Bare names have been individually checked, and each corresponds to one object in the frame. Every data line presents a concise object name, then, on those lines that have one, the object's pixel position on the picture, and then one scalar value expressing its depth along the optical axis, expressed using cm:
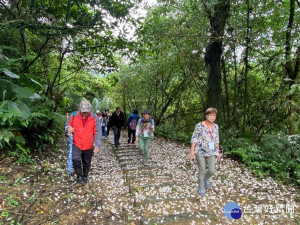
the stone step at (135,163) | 592
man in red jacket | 417
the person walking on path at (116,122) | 809
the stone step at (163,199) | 377
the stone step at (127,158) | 637
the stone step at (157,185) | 436
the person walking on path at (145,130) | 590
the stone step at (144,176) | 490
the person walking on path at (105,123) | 1072
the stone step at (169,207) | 352
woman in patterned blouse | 407
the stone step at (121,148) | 788
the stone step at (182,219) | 323
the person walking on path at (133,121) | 787
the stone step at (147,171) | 529
